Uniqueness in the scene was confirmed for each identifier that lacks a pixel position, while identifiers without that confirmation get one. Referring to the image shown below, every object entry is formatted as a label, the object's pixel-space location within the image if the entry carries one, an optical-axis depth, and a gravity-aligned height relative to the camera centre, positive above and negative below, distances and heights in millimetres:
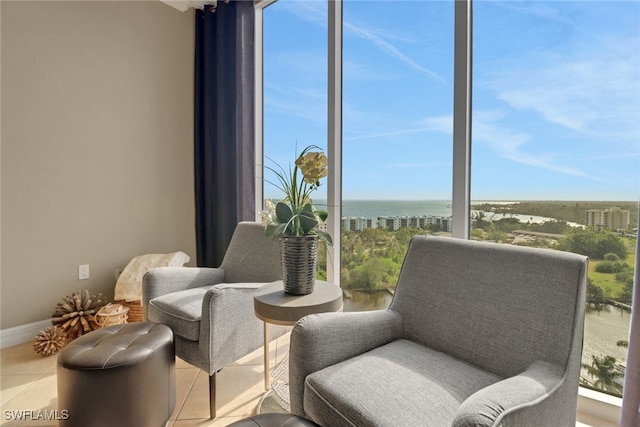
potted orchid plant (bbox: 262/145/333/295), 1633 -105
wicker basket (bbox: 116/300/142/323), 2695 -827
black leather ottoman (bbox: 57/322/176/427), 1361 -730
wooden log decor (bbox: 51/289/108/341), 2449 -818
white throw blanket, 2648 -544
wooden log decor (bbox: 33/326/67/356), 2301 -940
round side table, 1506 -457
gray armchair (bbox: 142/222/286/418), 1681 -552
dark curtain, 2904 +657
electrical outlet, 2738 -562
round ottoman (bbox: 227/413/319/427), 1028 -660
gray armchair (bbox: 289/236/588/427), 998 -523
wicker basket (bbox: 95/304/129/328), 2475 -819
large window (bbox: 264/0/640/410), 1588 +366
